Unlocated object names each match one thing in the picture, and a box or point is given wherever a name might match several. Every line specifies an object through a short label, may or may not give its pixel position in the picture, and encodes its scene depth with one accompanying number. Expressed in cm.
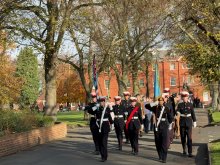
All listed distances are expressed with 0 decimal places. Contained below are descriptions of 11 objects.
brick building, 10088
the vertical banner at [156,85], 2667
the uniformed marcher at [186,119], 1492
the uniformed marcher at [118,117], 1747
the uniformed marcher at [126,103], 1739
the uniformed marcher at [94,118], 1526
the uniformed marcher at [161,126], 1389
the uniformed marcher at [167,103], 1452
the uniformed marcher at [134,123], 1578
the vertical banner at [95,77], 2230
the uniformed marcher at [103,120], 1470
